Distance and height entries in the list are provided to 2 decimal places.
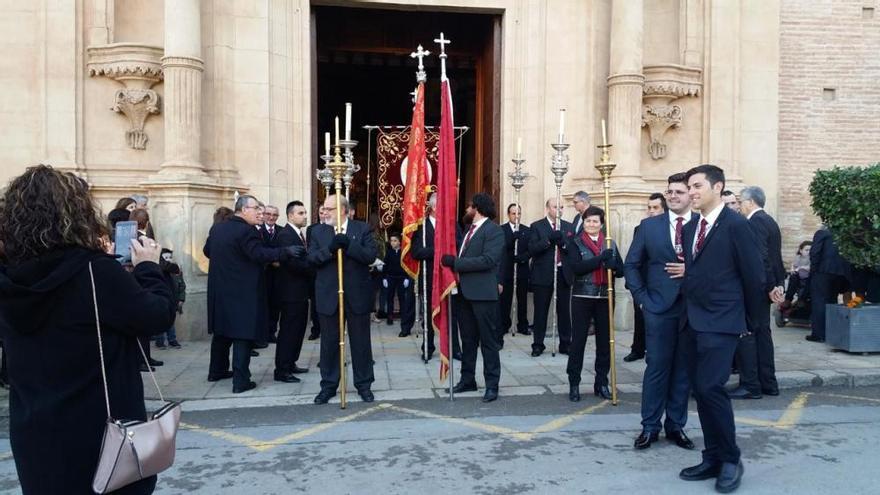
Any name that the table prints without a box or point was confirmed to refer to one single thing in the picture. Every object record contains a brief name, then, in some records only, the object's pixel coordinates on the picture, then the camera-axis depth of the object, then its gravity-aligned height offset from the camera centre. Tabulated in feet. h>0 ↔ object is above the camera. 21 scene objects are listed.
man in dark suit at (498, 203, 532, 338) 32.78 -1.40
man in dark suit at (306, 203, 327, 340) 33.86 -4.37
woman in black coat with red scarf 21.97 -2.17
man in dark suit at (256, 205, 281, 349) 27.96 -0.38
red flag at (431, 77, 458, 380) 22.99 +0.20
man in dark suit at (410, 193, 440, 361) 24.49 -0.53
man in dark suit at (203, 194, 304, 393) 23.62 -1.57
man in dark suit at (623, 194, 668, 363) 28.22 -4.16
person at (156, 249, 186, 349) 27.12 -2.21
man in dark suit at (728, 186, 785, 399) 23.12 -3.17
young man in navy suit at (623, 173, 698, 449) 17.71 -2.29
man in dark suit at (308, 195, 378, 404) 22.21 -2.25
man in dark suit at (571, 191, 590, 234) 27.61 +1.25
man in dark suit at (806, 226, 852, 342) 32.40 -1.91
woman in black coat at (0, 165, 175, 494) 8.43 -1.06
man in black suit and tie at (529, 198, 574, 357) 30.30 -1.83
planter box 28.99 -3.77
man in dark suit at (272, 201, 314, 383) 25.07 -2.64
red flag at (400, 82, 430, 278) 23.95 +1.78
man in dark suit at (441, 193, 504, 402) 22.38 -1.25
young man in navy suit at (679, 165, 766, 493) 14.73 -1.45
